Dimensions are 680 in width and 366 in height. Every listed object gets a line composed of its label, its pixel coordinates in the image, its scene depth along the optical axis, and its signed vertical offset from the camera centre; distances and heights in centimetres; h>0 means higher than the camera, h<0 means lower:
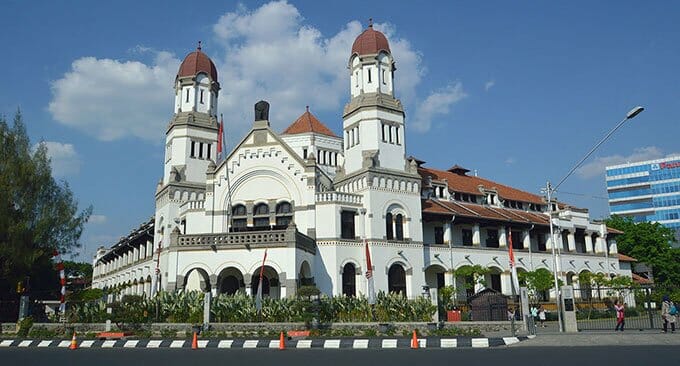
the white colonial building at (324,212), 3300 +562
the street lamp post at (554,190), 2147 +478
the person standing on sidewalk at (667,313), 2182 -97
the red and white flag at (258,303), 2598 -34
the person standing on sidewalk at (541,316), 3460 -158
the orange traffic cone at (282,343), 1909 -159
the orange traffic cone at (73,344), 2031 -161
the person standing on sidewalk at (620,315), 2304 -108
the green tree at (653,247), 6012 +436
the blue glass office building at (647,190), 10856 +1914
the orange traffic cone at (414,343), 1869 -165
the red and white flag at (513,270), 3266 +118
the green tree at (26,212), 2811 +456
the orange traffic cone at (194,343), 1978 -161
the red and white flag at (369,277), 3425 +98
